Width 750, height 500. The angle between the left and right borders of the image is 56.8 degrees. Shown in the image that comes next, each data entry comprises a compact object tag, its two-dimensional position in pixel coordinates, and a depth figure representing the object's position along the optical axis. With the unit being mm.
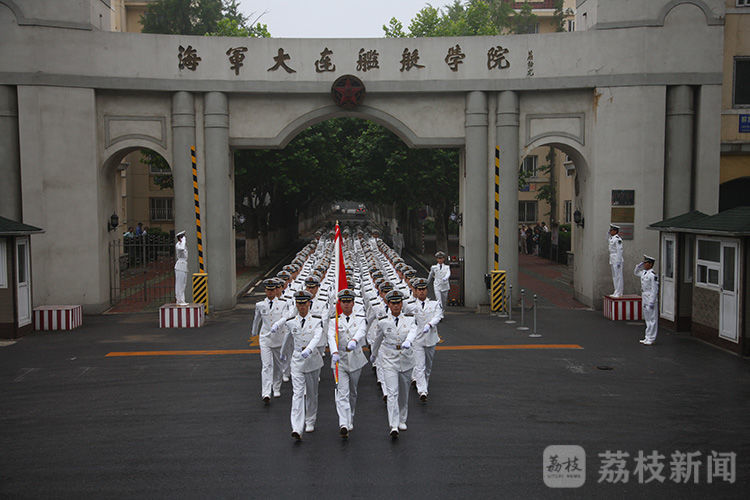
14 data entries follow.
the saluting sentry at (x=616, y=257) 18453
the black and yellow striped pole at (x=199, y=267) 18594
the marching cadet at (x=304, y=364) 8797
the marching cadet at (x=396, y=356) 8898
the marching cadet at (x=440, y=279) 17750
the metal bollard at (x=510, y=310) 17828
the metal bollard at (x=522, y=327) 16766
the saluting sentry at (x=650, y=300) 14695
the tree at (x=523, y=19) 48750
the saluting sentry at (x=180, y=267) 17969
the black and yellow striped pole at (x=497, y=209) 19328
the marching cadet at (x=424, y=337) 10656
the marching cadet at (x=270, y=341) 10656
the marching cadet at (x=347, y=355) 8898
